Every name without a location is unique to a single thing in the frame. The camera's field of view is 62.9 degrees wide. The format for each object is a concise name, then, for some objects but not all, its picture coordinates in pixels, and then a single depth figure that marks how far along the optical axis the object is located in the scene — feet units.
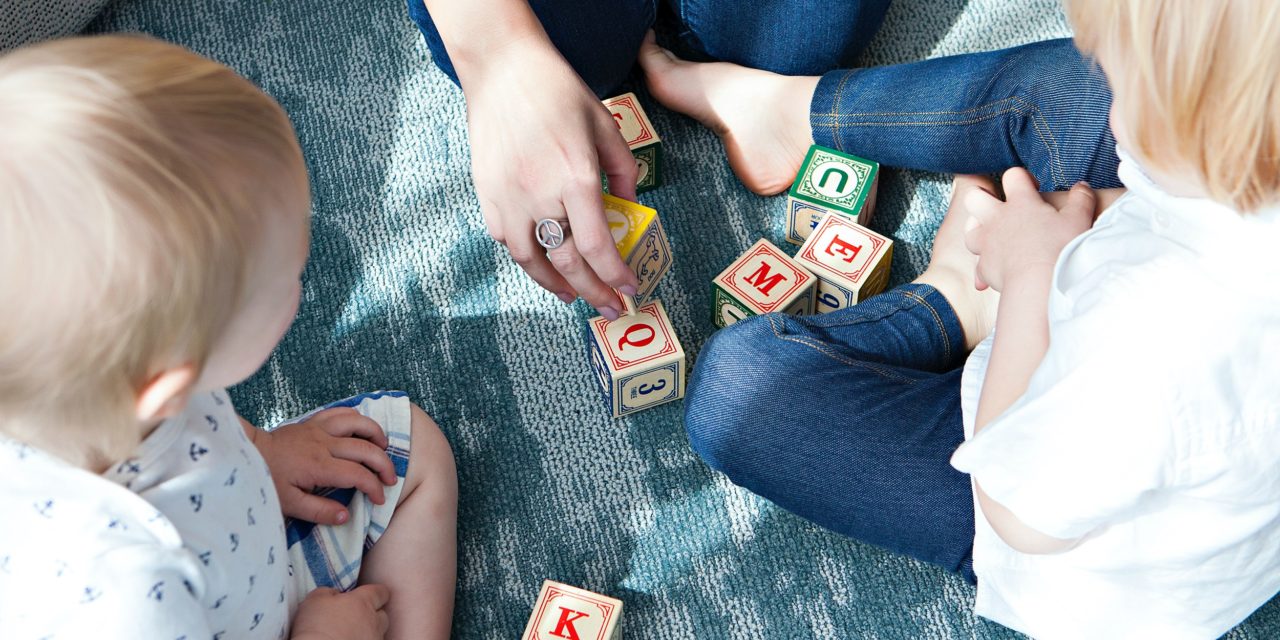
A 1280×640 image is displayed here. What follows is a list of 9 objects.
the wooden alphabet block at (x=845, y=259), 3.74
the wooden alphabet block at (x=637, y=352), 3.50
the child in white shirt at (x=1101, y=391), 2.01
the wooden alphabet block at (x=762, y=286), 3.69
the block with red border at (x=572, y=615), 3.12
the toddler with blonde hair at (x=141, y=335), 1.82
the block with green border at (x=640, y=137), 4.00
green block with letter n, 3.88
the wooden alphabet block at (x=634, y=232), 3.38
